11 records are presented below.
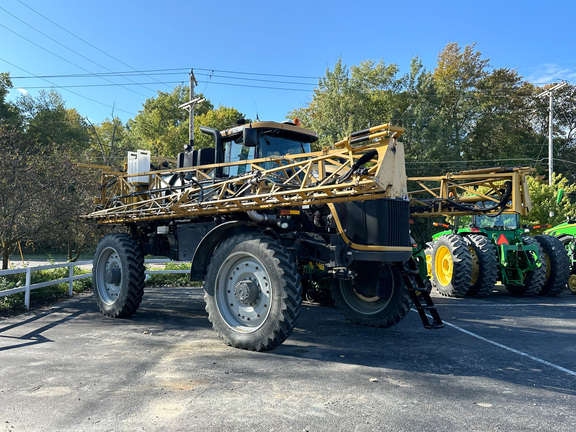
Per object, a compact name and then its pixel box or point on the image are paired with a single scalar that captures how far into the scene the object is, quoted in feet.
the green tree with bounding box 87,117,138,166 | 142.19
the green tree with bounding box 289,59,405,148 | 105.70
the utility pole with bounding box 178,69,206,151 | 74.20
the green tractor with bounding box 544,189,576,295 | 41.47
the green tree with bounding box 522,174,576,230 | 71.70
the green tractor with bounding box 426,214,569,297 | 36.76
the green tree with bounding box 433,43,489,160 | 109.09
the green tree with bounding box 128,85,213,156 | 120.37
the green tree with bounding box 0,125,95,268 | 31.96
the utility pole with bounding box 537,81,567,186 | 85.41
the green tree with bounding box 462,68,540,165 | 114.83
